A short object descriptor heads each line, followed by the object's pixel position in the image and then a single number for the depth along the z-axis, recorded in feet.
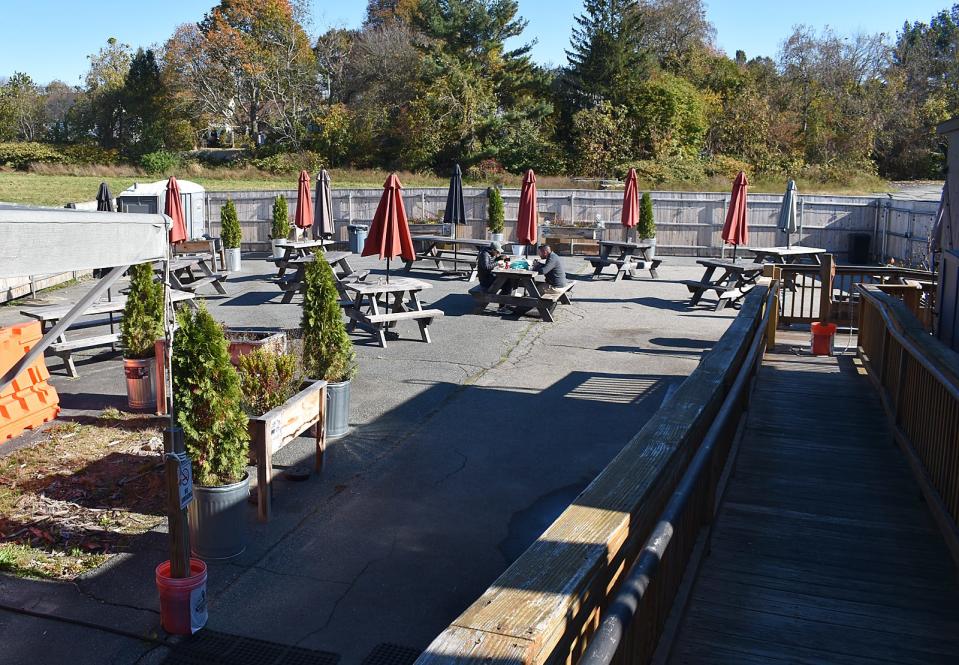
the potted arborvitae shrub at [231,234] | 72.59
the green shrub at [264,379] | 23.94
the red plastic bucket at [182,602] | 15.98
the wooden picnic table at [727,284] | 55.36
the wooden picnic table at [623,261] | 68.54
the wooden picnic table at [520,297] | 50.67
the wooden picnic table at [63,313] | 36.37
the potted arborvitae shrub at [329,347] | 27.55
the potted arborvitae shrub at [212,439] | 19.30
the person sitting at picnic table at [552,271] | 53.36
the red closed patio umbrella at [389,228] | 45.09
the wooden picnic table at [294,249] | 63.36
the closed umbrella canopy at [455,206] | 72.59
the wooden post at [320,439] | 25.04
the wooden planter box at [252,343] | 31.09
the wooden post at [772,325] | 37.48
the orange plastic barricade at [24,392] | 28.14
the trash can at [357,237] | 86.89
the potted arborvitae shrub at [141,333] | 31.55
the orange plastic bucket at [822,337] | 35.94
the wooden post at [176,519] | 15.84
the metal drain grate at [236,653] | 15.39
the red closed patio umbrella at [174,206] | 61.68
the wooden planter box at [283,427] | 21.50
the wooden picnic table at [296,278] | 53.78
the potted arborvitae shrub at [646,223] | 80.74
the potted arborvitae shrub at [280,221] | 78.74
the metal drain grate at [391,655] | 15.40
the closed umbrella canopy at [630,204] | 73.82
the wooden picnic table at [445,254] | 68.85
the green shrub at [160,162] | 157.17
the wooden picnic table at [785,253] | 64.64
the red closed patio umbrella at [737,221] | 61.36
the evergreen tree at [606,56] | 149.28
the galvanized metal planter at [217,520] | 19.22
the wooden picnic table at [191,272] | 55.57
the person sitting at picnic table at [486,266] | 53.83
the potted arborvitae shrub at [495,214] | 85.81
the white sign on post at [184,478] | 15.88
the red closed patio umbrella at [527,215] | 64.22
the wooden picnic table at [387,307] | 43.16
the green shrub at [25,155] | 160.45
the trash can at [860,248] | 84.28
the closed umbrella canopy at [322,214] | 69.82
